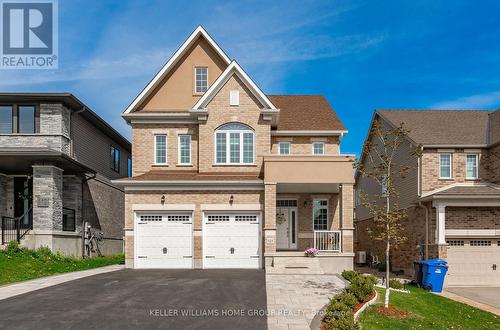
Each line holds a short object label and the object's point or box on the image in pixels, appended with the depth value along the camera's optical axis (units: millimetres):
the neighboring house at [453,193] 19938
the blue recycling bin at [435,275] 17688
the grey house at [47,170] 20359
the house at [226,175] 18844
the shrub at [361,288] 11758
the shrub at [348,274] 15719
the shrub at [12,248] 18953
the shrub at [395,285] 15648
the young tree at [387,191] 11719
